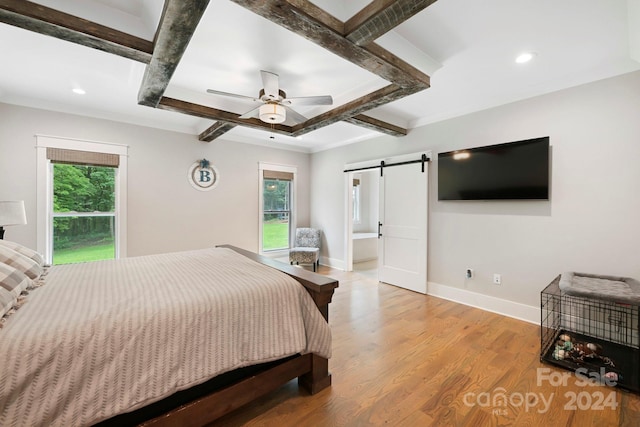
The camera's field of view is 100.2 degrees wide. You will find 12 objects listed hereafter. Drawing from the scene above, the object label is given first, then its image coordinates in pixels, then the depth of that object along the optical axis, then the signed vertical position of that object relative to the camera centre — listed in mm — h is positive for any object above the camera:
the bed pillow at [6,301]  1163 -418
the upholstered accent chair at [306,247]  5090 -731
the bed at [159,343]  1038 -630
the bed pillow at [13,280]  1332 -370
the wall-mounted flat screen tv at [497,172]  2822 +473
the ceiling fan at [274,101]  2352 +1023
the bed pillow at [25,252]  1897 -312
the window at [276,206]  5258 +101
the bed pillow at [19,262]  1629 -328
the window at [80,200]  3350 +141
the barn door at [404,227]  3898 -236
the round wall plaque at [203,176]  4375 +592
